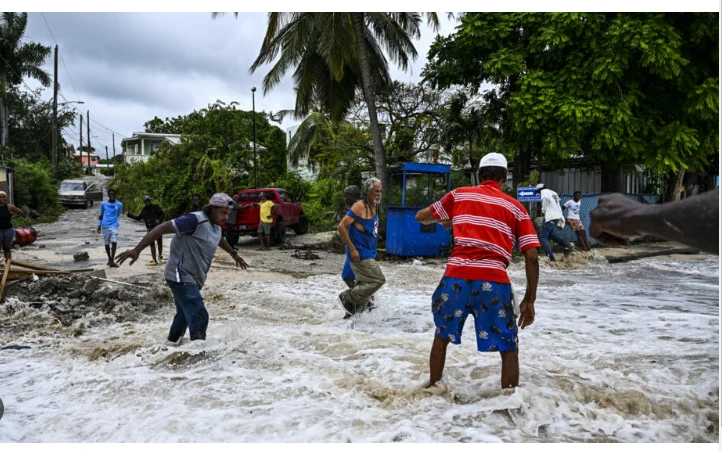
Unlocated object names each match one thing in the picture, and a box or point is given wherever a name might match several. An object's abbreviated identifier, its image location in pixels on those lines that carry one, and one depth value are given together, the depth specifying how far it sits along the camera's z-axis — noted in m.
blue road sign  13.54
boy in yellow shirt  15.34
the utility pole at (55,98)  31.62
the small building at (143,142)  52.24
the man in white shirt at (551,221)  11.75
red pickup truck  16.08
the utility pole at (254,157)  23.30
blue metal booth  12.80
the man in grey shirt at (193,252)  4.79
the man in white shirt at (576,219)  13.38
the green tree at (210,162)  24.36
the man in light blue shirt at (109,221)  11.44
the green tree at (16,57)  32.41
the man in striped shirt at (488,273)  3.61
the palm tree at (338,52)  15.55
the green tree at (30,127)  41.31
